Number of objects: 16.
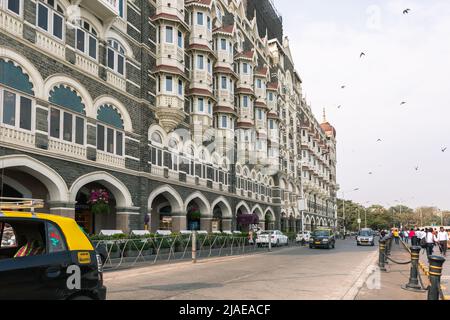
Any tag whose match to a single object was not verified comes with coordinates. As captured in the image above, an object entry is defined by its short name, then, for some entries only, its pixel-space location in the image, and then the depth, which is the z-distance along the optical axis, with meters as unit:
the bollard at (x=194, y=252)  19.58
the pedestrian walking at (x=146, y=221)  25.84
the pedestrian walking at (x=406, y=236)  47.46
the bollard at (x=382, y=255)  16.73
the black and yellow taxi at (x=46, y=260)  4.98
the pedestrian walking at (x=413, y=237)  29.14
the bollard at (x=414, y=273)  11.50
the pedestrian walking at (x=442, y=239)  22.23
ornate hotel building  18.16
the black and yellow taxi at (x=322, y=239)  33.00
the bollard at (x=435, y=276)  8.36
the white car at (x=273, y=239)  36.41
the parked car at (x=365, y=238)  41.00
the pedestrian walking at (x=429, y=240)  21.40
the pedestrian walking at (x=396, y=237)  42.88
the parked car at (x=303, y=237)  42.47
